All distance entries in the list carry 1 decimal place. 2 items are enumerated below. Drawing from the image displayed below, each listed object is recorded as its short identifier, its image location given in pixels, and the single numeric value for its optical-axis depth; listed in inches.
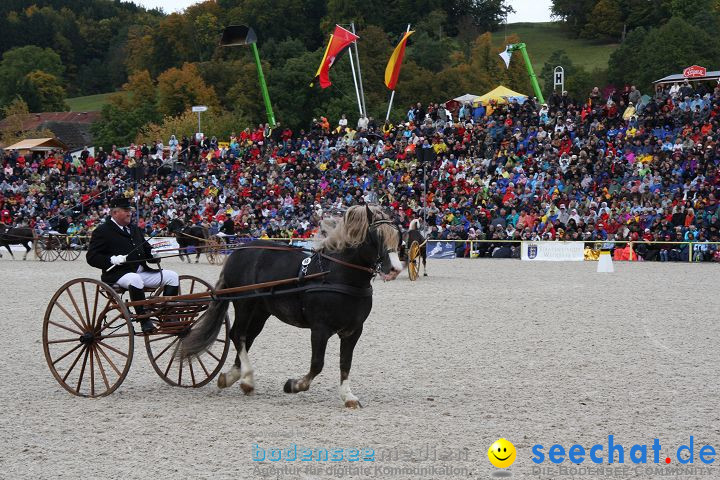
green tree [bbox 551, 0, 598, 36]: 3823.8
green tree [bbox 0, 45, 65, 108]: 4242.1
